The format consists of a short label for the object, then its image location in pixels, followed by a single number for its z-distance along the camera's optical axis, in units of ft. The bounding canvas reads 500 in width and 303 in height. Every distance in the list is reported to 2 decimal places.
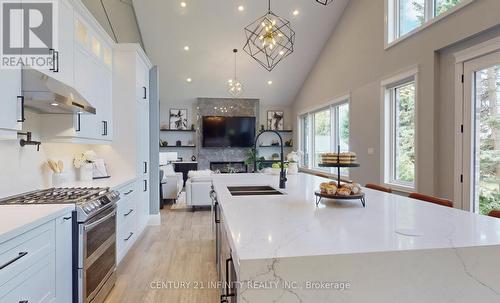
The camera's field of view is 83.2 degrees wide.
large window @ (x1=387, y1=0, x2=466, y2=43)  12.47
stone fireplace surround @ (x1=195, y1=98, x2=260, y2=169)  32.12
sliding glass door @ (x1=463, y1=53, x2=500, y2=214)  10.18
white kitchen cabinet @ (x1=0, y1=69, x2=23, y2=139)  5.83
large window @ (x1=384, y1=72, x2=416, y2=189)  14.42
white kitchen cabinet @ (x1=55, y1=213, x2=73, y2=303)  5.83
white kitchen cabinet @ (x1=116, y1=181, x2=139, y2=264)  9.93
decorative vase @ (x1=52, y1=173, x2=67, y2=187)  9.30
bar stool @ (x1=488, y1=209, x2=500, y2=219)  5.29
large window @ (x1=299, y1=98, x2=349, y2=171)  21.74
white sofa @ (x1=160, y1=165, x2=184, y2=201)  20.85
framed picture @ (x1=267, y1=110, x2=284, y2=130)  34.19
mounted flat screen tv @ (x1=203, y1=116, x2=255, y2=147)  31.99
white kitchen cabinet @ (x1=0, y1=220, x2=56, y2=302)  4.27
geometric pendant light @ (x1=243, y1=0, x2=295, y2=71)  10.59
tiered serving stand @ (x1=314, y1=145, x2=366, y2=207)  5.17
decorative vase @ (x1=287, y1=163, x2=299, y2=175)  11.91
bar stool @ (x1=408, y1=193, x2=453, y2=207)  6.54
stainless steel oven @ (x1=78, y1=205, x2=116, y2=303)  6.50
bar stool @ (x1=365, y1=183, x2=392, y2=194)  8.70
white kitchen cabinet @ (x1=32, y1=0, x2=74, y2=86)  7.58
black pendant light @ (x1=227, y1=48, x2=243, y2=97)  24.43
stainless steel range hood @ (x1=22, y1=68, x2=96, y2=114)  6.56
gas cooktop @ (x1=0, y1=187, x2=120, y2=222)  6.47
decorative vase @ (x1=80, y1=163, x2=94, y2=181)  10.77
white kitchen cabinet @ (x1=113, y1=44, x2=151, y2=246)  12.65
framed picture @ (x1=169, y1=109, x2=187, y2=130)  32.58
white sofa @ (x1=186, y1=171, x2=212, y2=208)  18.94
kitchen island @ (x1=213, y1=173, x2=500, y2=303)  2.86
